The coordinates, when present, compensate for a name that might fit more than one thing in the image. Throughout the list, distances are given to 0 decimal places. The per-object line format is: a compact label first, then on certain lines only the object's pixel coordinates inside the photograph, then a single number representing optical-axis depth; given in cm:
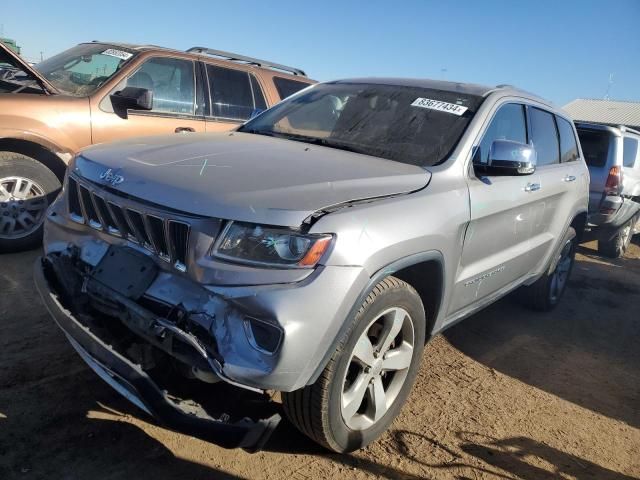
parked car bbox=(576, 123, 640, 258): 734
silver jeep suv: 204
